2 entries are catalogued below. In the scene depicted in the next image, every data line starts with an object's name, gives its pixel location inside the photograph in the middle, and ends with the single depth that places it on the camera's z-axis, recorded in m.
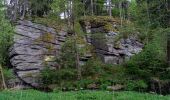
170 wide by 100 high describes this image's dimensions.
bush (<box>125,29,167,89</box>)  27.41
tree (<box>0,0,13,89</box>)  26.62
